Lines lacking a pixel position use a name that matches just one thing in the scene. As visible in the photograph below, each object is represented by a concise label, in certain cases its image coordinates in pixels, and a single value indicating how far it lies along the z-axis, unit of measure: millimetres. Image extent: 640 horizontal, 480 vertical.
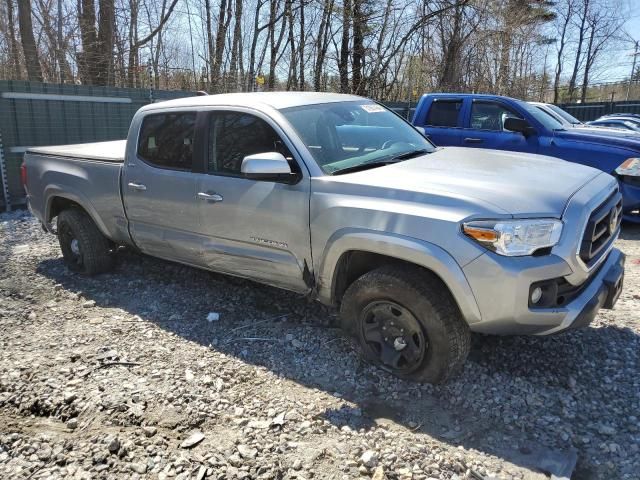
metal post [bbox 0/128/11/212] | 8453
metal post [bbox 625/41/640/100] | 33125
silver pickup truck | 2877
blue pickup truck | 7105
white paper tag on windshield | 4441
